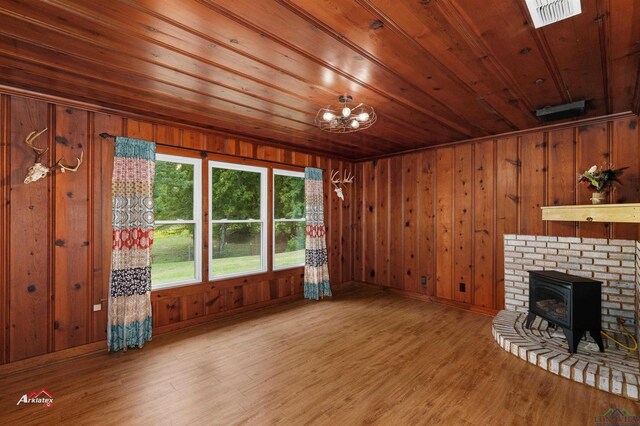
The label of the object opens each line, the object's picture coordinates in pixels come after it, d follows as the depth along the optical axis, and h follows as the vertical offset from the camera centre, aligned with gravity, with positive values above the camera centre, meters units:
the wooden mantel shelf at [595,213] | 2.79 +0.00
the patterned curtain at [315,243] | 5.05 -0.52
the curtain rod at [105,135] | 3.20 +0.87
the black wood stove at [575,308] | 2.78 -0.93
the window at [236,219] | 4.17 -0.09
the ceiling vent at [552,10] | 1.56 +1.12
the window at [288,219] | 4.93 -0.11
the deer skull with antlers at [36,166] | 2.71 +0.45
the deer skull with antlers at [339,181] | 5.51 +0.65
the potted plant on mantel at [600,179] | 3.12 +0.37
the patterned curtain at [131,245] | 3.17 -0.36
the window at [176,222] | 3.68 -0.11
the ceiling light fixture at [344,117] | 2.72 +1.08
